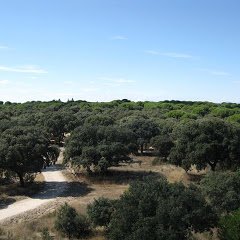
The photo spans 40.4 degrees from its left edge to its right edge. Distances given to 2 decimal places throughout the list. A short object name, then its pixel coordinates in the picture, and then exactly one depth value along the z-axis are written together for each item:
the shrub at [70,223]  24.82
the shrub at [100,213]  25.05
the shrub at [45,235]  22.35
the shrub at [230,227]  20.24
